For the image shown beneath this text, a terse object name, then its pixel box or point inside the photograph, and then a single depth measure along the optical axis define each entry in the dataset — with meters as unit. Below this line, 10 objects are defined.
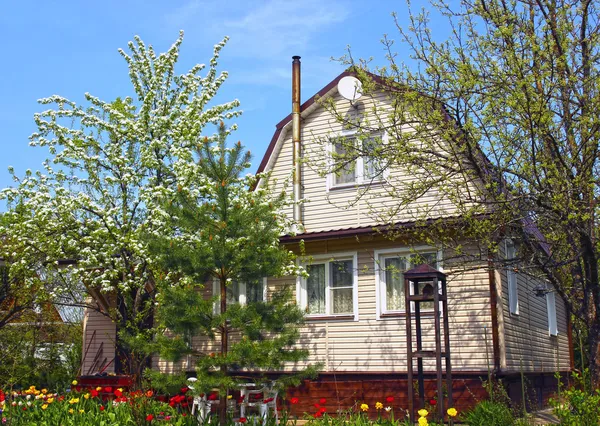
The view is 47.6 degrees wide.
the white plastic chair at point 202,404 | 9.91
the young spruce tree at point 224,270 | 9.08
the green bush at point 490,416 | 8.54
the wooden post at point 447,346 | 9.80
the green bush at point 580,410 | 7.34
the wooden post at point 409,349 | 9.62
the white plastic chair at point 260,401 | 10.09
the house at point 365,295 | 12.45
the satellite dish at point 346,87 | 15.00
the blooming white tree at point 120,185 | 14.67
